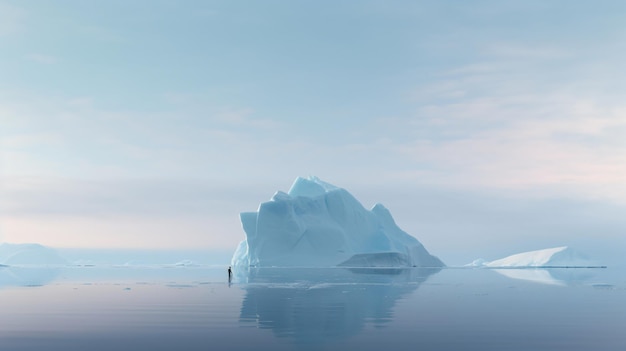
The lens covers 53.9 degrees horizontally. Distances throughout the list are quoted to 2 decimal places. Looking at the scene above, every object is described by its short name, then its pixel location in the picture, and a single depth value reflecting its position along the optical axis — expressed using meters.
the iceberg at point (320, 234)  63.66
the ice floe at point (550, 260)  91.38
